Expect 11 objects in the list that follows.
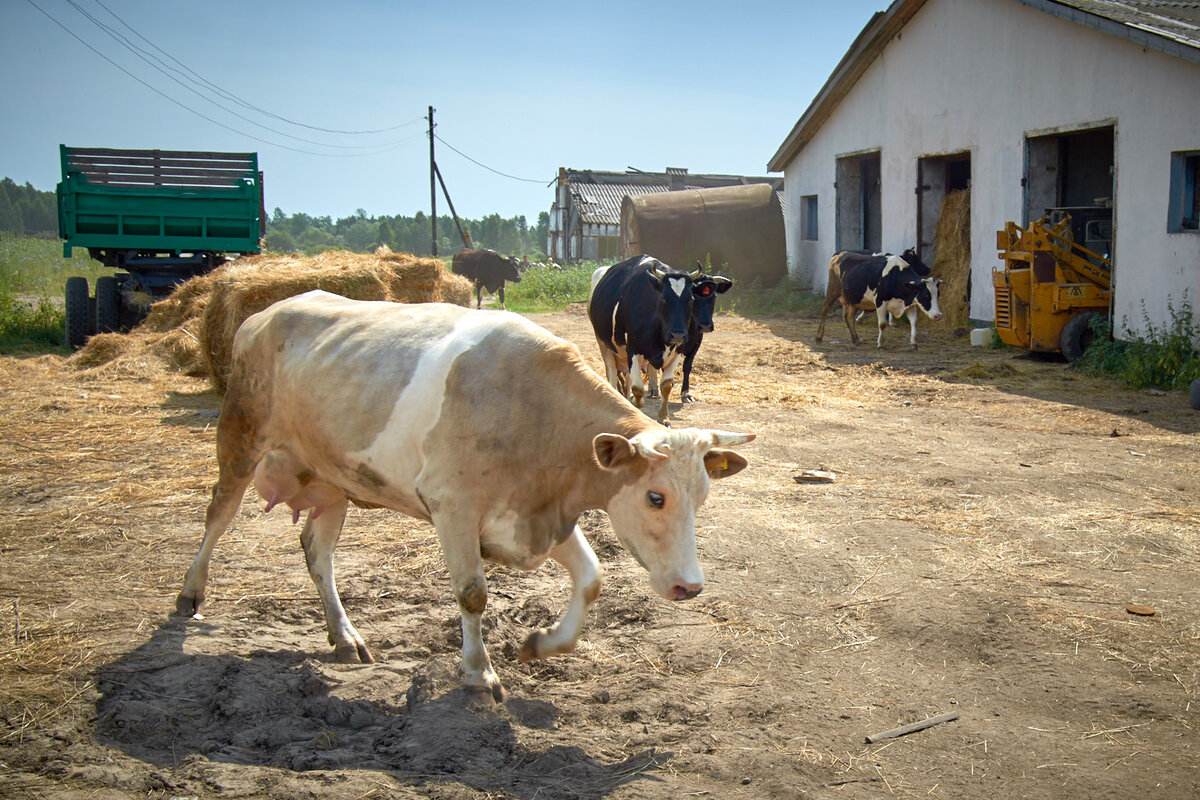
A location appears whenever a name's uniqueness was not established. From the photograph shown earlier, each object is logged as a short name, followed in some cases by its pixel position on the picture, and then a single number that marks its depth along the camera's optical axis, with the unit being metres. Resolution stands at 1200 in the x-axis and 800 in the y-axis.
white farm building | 11.80
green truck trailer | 14.04
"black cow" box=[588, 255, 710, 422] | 9.41
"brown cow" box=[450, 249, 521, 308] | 27.02
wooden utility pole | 40.78
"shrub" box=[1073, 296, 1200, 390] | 10.99
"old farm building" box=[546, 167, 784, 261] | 37.68
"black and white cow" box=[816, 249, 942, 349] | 15.73
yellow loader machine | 12.87
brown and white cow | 3.48
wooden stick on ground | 3.47
